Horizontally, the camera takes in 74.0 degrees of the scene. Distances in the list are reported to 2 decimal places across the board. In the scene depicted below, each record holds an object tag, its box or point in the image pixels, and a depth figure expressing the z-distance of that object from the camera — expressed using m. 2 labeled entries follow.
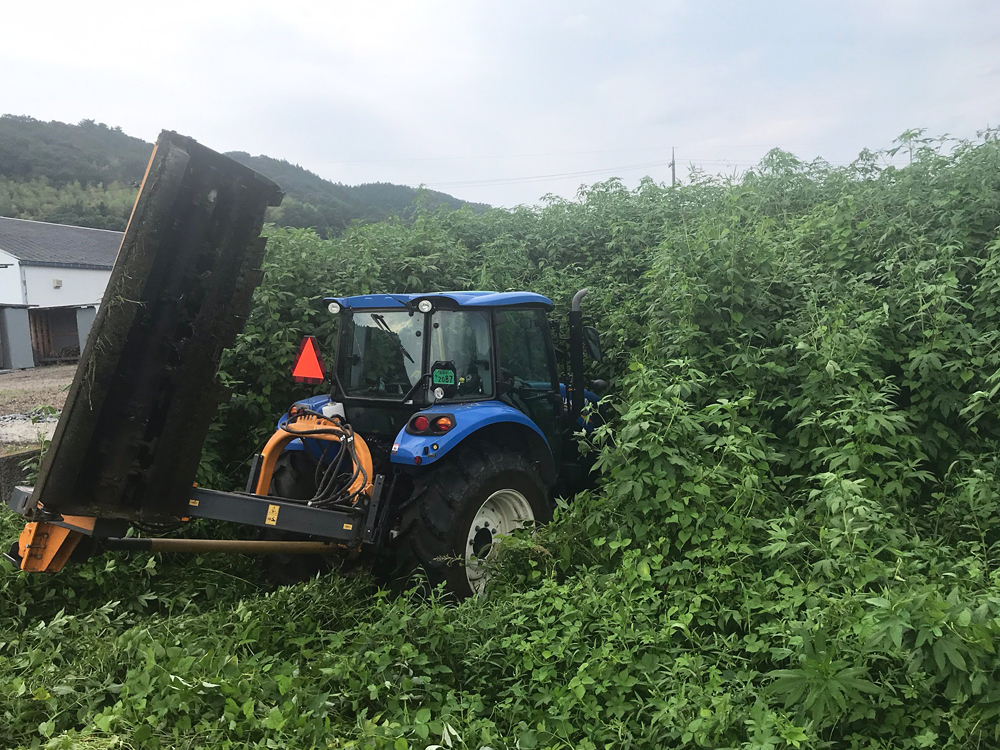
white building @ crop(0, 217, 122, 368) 16.08
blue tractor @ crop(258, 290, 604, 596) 3.69
